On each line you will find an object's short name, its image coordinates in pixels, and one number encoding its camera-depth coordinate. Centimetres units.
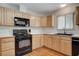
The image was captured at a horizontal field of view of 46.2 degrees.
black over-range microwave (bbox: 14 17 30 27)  180
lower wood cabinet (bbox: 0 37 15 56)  165
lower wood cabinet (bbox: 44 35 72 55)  194
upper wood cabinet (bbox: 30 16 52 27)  188
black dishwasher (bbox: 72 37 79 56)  182
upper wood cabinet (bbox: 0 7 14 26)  164
